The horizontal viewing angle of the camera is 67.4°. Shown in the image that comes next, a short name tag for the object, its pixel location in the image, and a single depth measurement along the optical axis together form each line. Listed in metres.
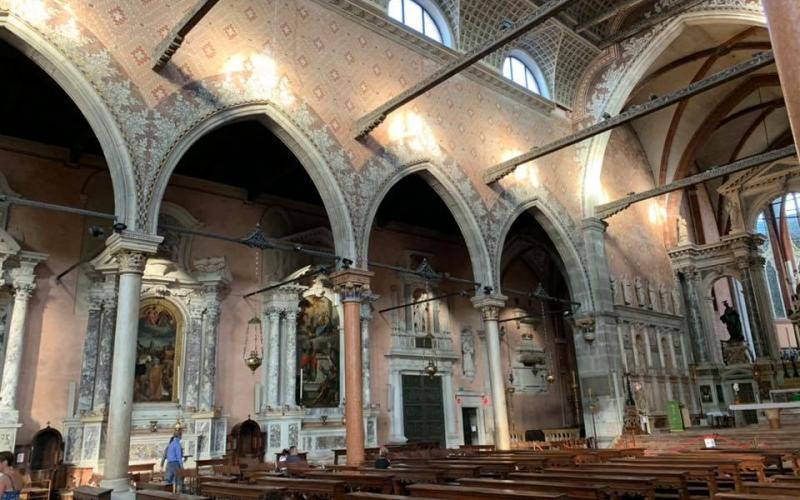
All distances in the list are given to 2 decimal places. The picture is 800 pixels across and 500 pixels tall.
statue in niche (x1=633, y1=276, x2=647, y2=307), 22.02
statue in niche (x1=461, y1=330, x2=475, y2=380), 21.41
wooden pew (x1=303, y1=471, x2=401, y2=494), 7.83
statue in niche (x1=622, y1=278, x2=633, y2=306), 21.16
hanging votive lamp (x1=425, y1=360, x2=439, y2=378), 16.79
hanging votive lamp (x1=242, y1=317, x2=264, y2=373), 16.42
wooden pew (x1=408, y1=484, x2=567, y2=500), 5.29
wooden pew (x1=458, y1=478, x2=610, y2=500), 5.80
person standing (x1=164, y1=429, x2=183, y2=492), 10.69
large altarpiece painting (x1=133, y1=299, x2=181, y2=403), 14.59
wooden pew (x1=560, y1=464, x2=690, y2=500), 6.53
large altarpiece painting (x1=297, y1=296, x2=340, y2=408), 17.09
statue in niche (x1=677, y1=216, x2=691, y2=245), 25.02
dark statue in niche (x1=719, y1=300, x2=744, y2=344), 24.08
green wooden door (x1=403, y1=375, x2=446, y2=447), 19.06
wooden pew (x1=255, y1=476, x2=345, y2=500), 6.78
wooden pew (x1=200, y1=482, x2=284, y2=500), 5.63
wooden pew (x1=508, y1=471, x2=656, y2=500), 6.13
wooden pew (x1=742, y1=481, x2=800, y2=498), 5.04
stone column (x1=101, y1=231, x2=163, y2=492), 9.32
